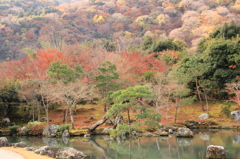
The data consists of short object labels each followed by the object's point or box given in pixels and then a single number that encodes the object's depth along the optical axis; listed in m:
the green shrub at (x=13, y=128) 19.33
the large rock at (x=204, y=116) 20.94
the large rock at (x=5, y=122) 20.80
